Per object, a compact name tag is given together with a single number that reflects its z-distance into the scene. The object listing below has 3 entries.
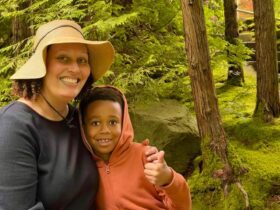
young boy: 2.20
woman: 1.79
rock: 5.34
